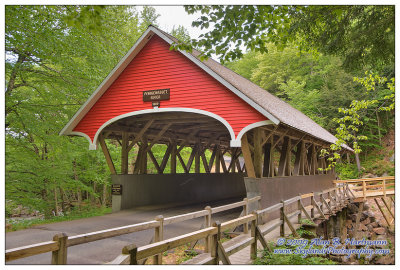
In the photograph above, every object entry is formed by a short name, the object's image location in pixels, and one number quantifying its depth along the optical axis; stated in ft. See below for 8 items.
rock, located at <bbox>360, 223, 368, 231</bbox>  56.59
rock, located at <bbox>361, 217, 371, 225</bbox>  58.12
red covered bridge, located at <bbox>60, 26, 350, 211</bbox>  28.78
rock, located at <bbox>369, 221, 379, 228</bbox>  58.14
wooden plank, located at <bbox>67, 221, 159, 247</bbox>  13.00
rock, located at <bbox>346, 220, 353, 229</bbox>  56.44
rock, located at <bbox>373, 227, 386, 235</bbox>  56.49
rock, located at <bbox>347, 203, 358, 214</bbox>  57.11
